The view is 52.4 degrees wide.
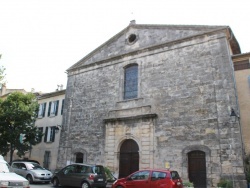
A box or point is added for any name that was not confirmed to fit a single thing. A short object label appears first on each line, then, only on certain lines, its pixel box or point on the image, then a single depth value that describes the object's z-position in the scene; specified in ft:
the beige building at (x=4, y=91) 114.80
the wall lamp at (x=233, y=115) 39.99
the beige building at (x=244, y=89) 44.31
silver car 48.75
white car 26.02
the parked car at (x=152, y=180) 32.12
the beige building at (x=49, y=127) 72.43
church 42.86
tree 67.97
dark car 39.40
